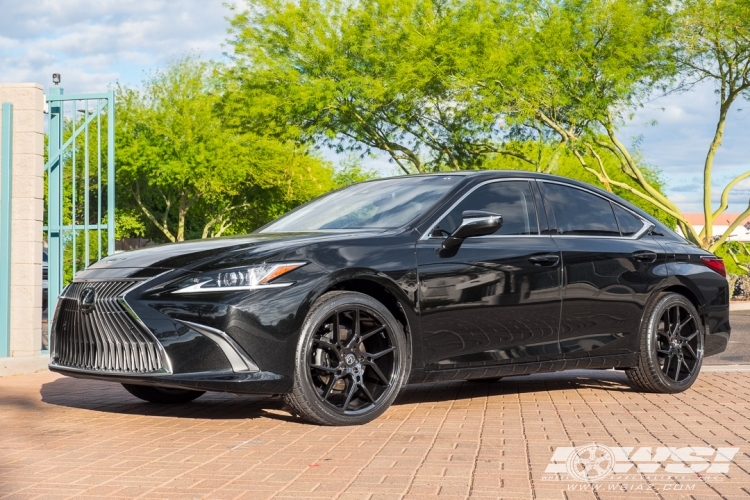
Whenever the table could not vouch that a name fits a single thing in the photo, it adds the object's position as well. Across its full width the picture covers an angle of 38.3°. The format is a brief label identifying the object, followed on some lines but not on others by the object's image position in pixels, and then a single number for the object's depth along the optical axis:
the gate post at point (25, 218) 10.97
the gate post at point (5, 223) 10.78
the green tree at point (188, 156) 48.41
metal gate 11.01
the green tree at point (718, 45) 28.66
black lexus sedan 6.07
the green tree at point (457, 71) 29.83
